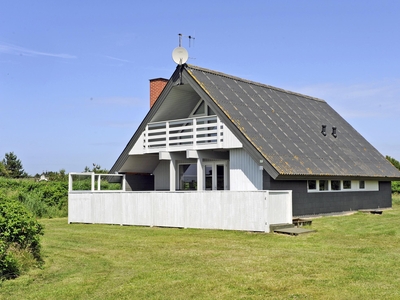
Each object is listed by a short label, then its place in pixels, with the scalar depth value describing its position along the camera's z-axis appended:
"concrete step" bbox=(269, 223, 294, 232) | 19.46
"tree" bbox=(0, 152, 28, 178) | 73.25
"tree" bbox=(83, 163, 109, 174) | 58.08
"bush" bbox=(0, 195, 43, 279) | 11.91
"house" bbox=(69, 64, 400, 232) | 21.16
